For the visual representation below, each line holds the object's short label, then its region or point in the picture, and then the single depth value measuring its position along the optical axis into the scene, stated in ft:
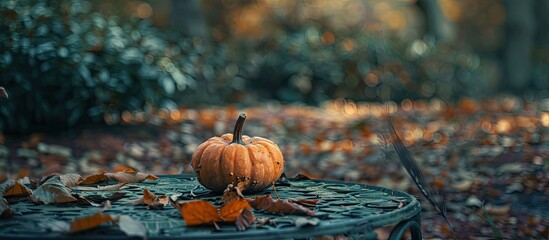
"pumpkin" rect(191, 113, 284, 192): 9.27
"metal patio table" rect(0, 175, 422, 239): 6.79
